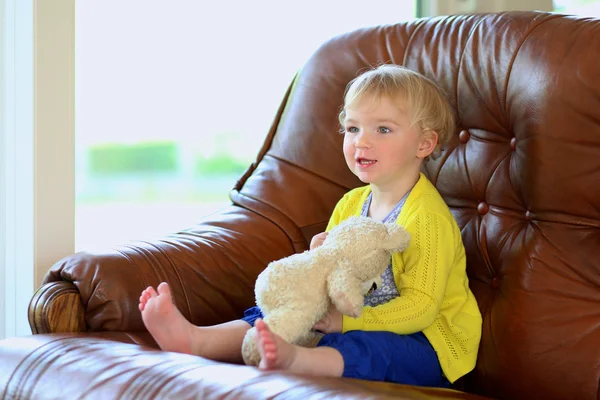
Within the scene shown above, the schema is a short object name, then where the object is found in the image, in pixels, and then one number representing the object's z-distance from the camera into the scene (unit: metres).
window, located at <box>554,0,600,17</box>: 3.11
